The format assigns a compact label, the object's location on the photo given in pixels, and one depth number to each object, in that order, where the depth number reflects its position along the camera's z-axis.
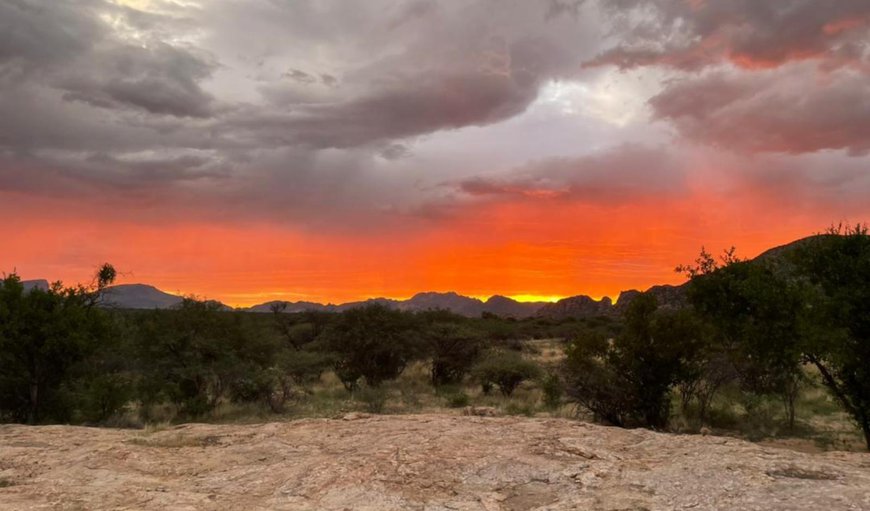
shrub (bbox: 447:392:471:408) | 24.16
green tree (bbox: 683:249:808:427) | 16.03
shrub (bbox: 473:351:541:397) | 27.06
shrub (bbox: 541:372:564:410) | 22.91
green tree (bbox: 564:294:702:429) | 18.25
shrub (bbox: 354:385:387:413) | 21.81
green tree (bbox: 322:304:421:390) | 30.11
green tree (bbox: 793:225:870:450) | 14.45
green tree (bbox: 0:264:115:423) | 18.56
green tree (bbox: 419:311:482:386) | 31.83
